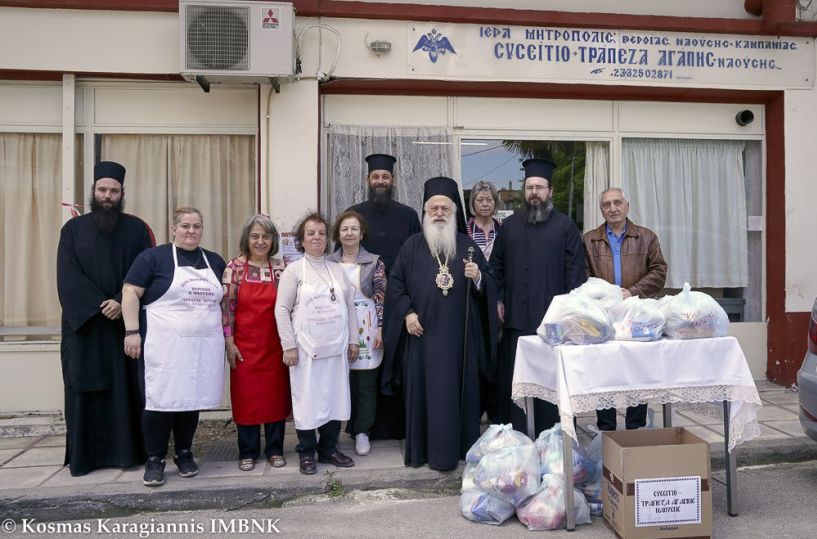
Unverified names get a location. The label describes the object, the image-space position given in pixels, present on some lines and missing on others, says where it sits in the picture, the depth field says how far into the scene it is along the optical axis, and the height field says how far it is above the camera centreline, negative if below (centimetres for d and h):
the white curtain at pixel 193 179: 630 +90
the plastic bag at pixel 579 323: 360 -28
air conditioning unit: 555 +196
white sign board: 622 +206
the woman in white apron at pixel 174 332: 420 -38
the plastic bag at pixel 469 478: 390 -123
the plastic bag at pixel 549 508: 370 -132
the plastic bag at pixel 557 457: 383 -109
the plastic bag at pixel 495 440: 391 -99
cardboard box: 342 -113
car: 411 -73
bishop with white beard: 454 -44
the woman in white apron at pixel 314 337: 444 -43
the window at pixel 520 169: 664 +106
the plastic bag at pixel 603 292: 384 -12
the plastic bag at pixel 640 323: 363 -28
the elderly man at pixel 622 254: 507 +13
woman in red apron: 451 -44
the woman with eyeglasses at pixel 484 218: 557 +46
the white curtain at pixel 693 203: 691 +71
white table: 350 -57
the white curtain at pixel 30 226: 618 +44
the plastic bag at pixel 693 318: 364 -26
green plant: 434 -140
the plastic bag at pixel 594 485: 390 -127
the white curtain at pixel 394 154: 636 +111
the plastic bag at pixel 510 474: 371 -113
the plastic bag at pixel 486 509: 379 -135
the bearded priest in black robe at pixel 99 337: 447 -43
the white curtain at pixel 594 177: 683 +97
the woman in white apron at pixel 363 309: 489 -27
